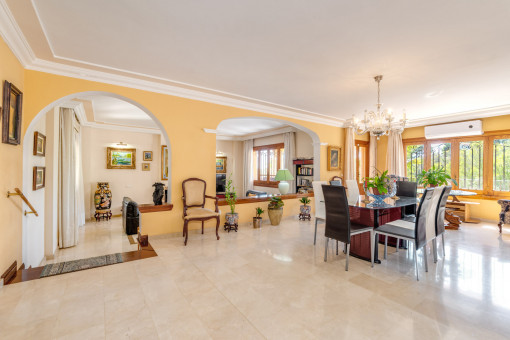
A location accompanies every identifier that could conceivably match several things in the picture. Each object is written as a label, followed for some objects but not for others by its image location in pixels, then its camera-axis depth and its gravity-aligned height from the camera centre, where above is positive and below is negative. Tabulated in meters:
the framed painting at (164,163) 7.79 +0.22
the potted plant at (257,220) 4.88 -1.04
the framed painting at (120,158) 6.93 +0.35
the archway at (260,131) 6.44 +1.44
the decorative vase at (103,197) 6.31 -0.73
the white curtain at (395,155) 6.97 +0.42
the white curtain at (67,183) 4.10 -0.25
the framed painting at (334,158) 6.56 +0.33
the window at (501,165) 5.41 +0.09
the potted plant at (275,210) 5.16 -0.89
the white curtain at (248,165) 10.01 +0.19
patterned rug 2.79 -1.20
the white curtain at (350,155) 6.81 +0.41
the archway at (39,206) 2.93 -0.57
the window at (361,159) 7.49 +0.33
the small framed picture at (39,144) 3.18 +0.37
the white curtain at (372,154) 7.56 +0.49
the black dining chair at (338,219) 2.91 -0.64
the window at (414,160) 6.86 +0.27
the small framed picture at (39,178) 3.12 -0.11
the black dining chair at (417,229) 2.76 -0.78
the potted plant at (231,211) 4.60 -0.84
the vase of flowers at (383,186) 3.42 -0.26
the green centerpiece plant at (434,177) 5.25 -0.18
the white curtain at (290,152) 7.98 +0.60
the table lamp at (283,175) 6.06 -0.15
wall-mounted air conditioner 5.65 +0.99
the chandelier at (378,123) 3.58 +0.74
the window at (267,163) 8.80 +0.27
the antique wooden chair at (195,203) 3.89 -0.60
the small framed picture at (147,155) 7.54 +0.46
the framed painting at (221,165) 10.16 +0.20
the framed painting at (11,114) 2.28 +0.58
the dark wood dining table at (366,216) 3.21 -0.69
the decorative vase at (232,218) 4.60 -0.95
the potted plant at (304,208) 5.73 -0.94
